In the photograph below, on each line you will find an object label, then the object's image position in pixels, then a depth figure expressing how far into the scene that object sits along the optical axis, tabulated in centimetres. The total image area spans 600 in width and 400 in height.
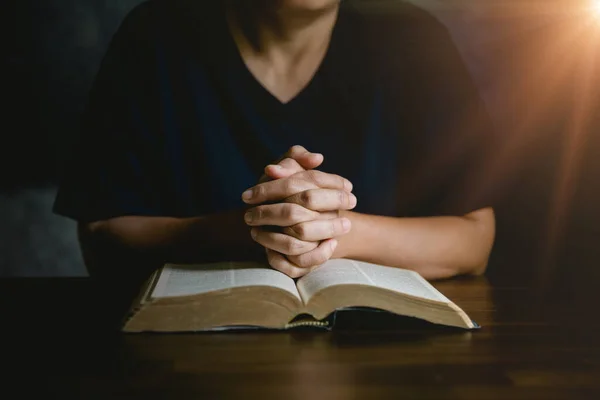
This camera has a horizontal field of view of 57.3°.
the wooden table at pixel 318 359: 47
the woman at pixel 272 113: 118
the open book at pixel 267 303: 60
